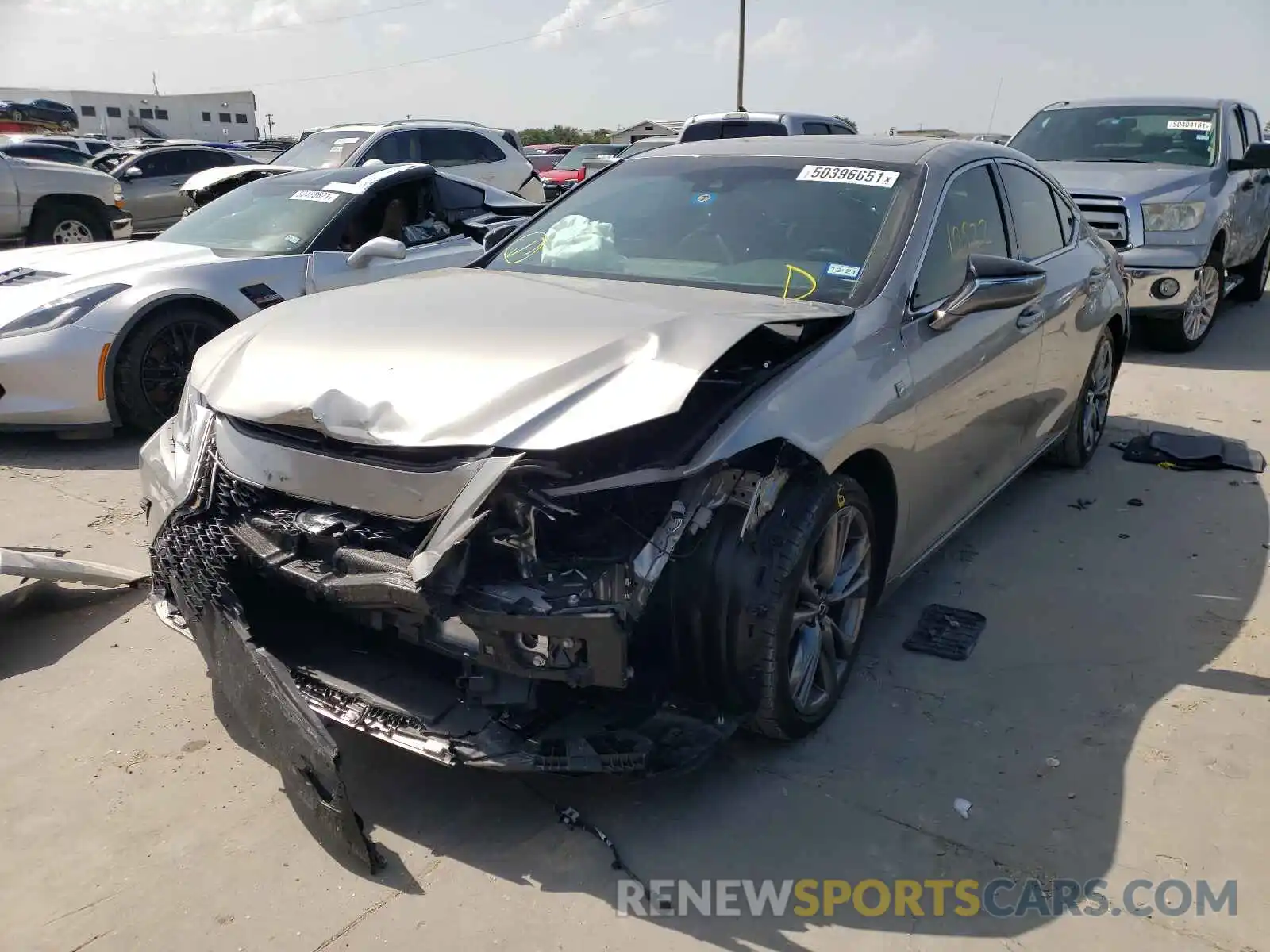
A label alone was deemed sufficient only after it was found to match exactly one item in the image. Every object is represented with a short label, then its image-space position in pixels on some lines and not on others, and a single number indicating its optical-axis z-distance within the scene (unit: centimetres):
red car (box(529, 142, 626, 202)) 1680
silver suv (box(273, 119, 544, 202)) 1111
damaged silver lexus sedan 237
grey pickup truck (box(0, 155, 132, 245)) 1198
